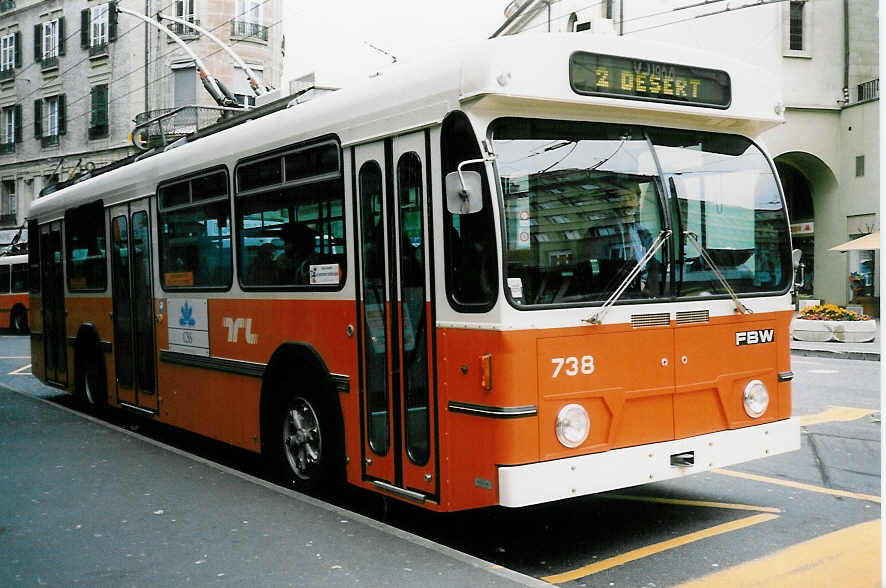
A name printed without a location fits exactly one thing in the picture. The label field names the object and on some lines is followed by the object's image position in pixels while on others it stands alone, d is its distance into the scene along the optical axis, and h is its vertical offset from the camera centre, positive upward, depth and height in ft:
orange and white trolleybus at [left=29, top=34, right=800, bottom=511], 16.98 -0.04
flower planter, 68.23 -4.70
